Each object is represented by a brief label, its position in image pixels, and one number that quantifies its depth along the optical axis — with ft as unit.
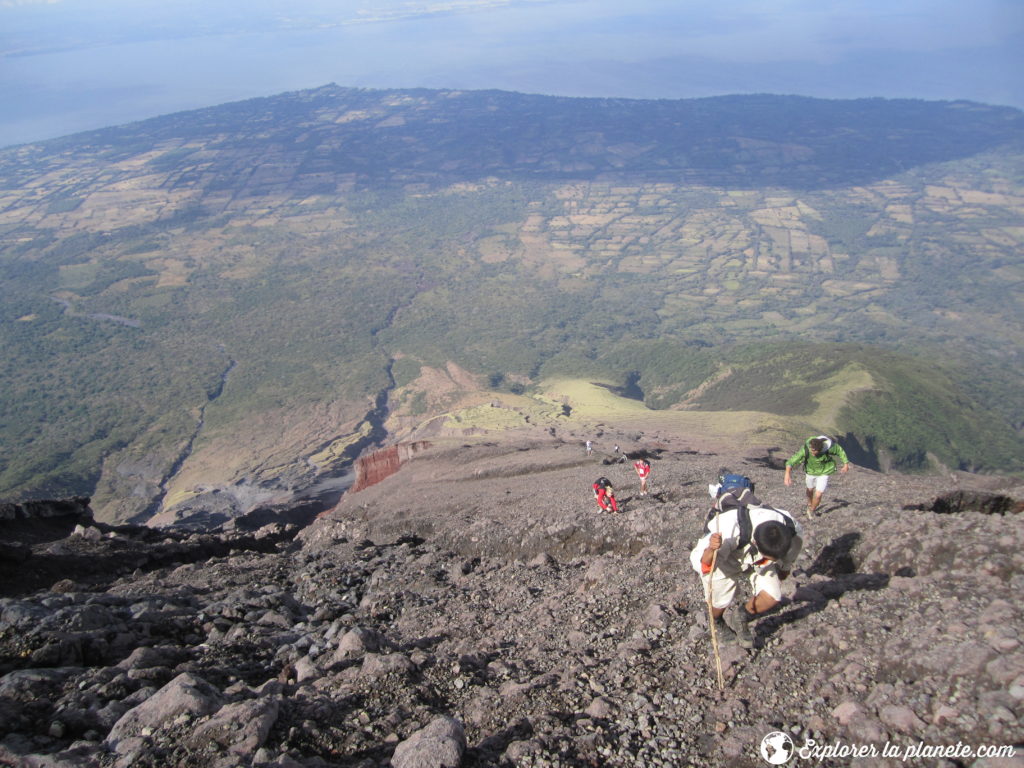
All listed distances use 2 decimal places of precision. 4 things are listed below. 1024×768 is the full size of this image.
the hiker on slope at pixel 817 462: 42.93
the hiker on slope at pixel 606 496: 54.95
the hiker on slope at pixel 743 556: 26.00
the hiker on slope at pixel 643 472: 61.67
